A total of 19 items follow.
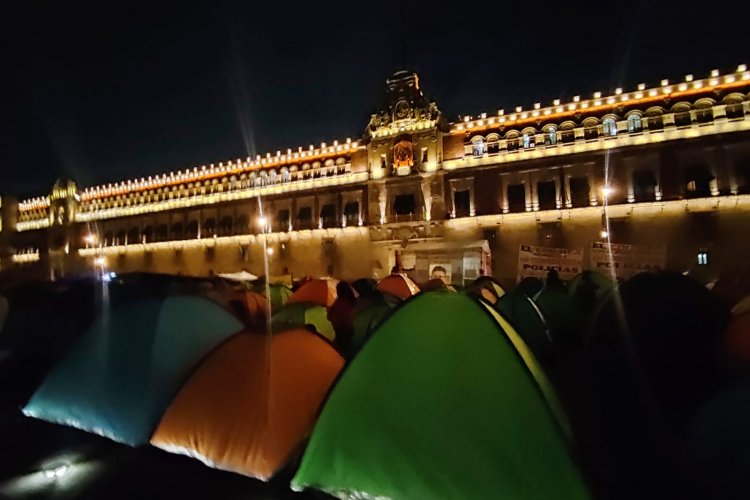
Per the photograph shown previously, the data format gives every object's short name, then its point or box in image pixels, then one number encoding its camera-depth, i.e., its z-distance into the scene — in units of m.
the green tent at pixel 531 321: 10.52
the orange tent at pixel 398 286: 15.44
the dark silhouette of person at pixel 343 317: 11.35
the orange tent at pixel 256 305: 11.65
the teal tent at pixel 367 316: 9.21
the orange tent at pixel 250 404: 4.55
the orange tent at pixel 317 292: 14.73
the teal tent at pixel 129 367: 5.32
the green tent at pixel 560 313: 12.02
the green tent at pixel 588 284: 13.65
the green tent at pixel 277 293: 15.44
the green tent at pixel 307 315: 10.35
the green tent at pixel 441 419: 3.55
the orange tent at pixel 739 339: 5.91
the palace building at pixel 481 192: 29.33
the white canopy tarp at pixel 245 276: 26.20
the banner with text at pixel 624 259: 18.88
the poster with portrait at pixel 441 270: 24.66
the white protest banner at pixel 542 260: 20.19
